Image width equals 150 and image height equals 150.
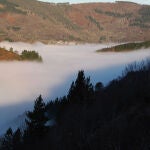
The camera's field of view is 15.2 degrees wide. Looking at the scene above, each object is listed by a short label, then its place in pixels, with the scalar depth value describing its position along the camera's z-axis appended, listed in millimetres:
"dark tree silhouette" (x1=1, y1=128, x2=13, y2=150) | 81688
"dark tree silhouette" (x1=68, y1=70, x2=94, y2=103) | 83875
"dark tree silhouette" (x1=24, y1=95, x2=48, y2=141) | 66500
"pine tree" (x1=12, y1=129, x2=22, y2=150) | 69875
